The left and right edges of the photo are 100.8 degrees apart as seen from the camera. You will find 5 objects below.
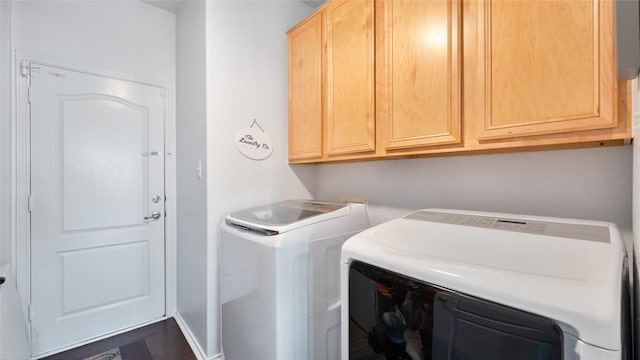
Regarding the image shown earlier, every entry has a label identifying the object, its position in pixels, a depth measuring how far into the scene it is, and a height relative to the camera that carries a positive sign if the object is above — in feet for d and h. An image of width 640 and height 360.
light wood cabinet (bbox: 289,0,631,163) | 2.65 +1.33
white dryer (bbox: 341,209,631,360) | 1.61 -0.82
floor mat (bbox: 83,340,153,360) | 5.99 -4.05
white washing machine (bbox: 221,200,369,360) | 3.86 -1.63
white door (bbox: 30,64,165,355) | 6.06 -0.67
